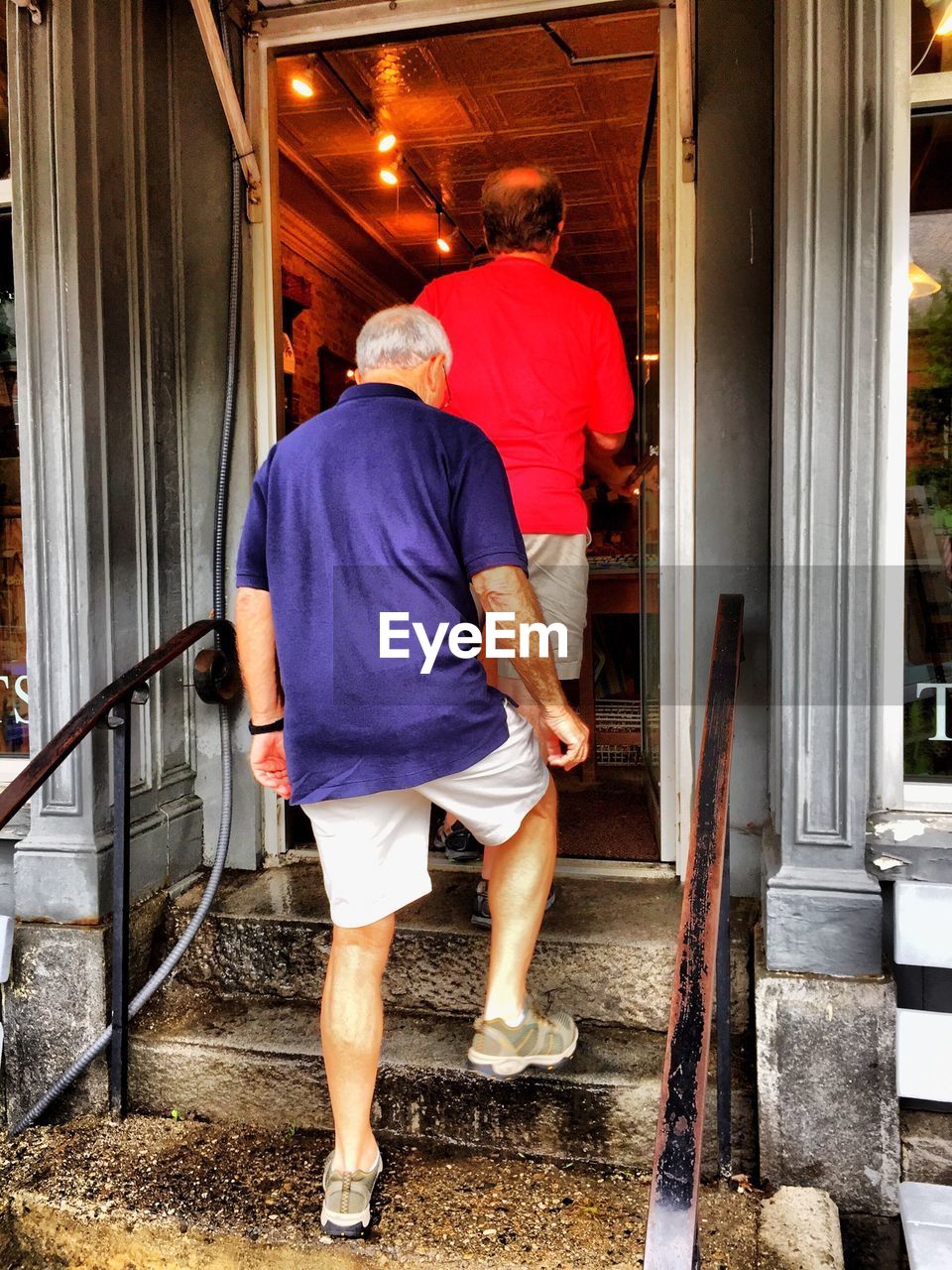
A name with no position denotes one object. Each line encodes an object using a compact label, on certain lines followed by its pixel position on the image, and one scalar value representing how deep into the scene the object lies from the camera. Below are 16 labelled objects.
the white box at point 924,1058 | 2.16
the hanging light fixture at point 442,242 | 6.99
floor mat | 3.33
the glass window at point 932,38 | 2.28
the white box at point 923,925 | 2.22
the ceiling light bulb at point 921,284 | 2.35
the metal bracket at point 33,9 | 2.61
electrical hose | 2.98
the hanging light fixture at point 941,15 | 2.28
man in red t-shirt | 2.51
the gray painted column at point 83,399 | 2.67
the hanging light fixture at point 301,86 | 4.48
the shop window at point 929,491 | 2.35
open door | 3.20
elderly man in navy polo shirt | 1.81
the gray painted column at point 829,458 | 2.21
